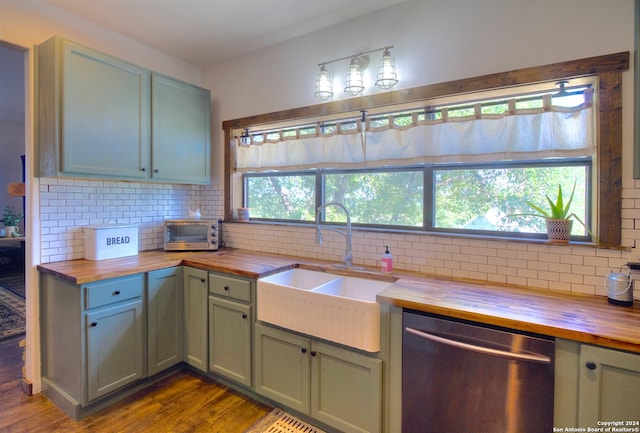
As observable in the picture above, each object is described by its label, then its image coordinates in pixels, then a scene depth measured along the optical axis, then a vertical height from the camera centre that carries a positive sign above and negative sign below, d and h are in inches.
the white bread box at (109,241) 91.9 -8.4
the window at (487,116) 63.6 +17.0
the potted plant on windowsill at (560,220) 68.2 -1.3
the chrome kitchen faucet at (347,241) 88.1 -7.6
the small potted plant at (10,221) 211.6 -5.9
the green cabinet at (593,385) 43.8 -24.1
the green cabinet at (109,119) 81.0 +26.7
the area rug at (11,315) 124.5 -44.7
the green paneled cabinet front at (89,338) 75.6 -31.0
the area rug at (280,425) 73.5 -49.2
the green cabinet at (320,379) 64.1 -36.1
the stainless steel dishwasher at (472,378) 49.1 -27.1
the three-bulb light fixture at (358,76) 84.0 +37.5
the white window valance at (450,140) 68.4 +18.7
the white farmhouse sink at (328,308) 63.3 -20.5
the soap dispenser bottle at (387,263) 82.9 -12.7
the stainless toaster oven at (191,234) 109.8 -7.5
